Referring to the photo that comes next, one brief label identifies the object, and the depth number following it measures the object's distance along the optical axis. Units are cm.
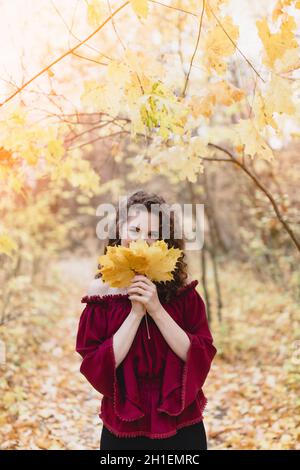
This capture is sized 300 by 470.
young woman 173
